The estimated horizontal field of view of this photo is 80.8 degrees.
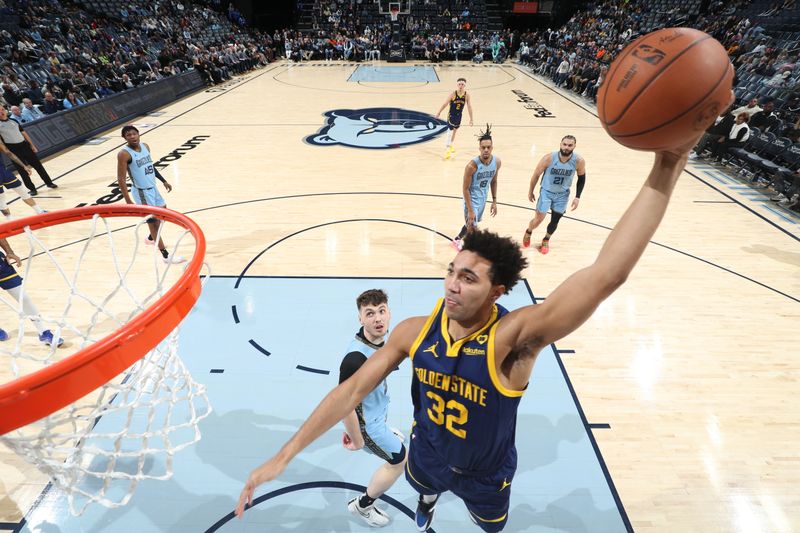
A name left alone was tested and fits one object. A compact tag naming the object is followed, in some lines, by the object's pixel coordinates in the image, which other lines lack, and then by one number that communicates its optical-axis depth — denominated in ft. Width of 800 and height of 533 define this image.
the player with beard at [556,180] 18.90
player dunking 4.74
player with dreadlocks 18.19
